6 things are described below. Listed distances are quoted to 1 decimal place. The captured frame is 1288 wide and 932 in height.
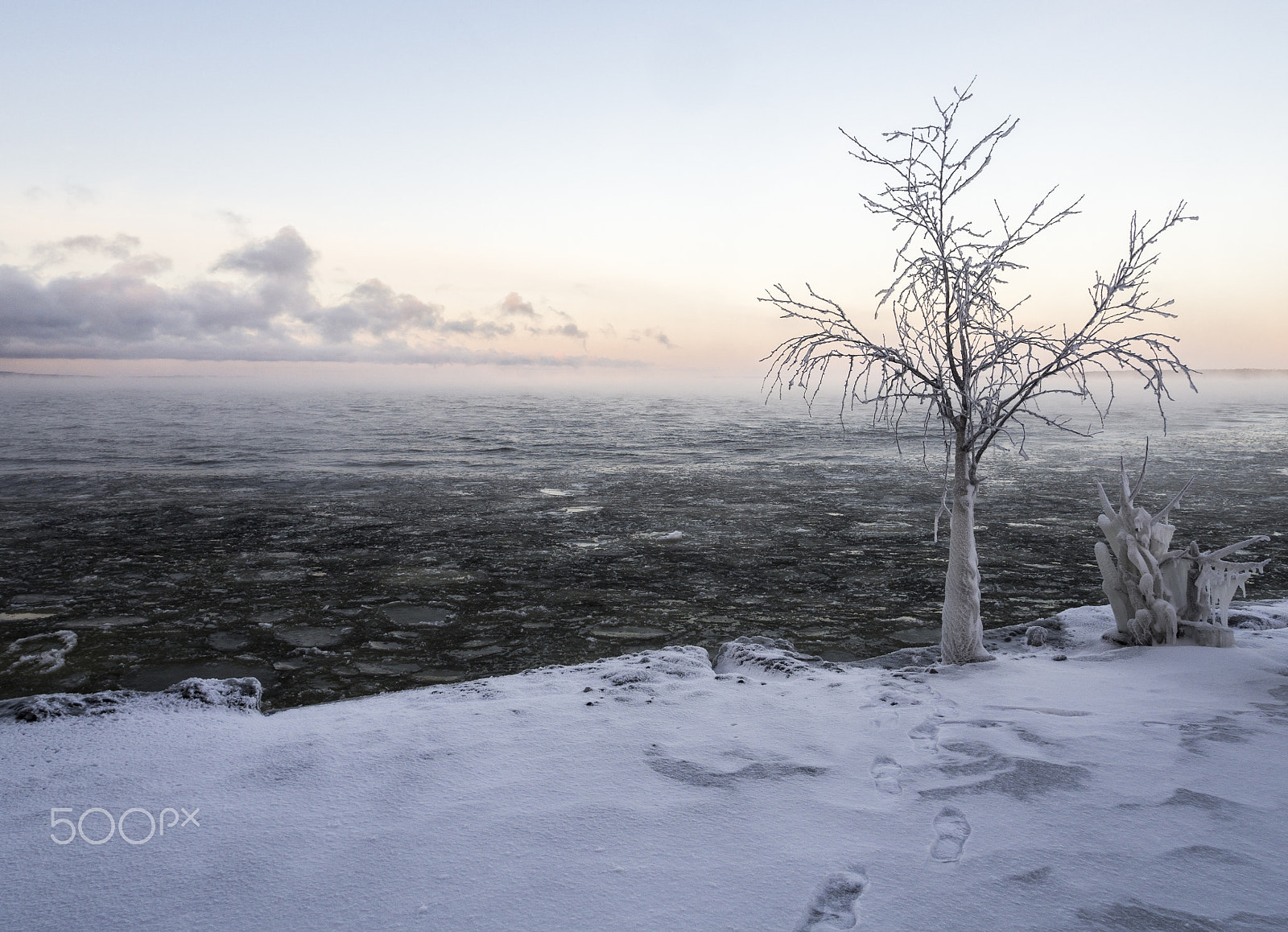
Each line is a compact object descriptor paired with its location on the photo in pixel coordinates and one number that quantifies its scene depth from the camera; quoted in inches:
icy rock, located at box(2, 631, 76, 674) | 225.1
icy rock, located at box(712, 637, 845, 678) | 200.1
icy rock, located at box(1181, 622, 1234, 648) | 189.0
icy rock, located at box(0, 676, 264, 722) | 161.0
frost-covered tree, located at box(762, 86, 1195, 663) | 186.3
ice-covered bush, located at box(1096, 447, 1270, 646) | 195.3
